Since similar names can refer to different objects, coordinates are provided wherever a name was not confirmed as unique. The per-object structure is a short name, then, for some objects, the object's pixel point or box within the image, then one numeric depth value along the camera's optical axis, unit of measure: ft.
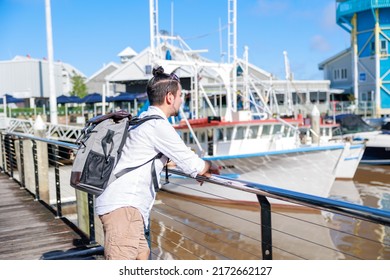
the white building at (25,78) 109.19
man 7.31
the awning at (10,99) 99.84
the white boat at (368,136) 64.13
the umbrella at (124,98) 90.99
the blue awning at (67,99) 99.83
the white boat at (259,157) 39.29
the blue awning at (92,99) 96.52
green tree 135.33
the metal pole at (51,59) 66.03
